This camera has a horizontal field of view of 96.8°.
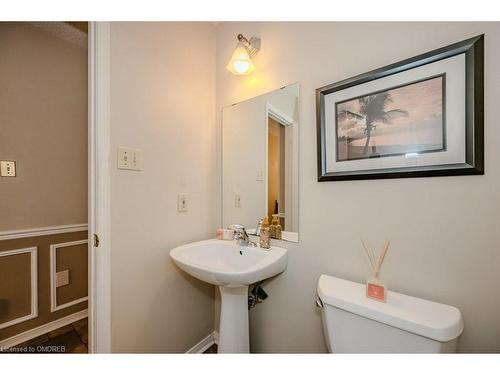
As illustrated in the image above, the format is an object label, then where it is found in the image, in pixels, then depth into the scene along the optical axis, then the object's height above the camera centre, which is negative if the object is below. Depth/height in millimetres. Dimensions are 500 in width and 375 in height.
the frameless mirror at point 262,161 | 1157 +158
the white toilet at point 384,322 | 648 -425
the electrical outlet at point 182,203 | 1312 -85
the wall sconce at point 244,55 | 1203 +724
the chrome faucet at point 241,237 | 1272 -279
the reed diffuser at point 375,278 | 775 -334
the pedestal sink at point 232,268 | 920 -380
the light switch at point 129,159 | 1058 +148
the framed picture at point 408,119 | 713 +260
